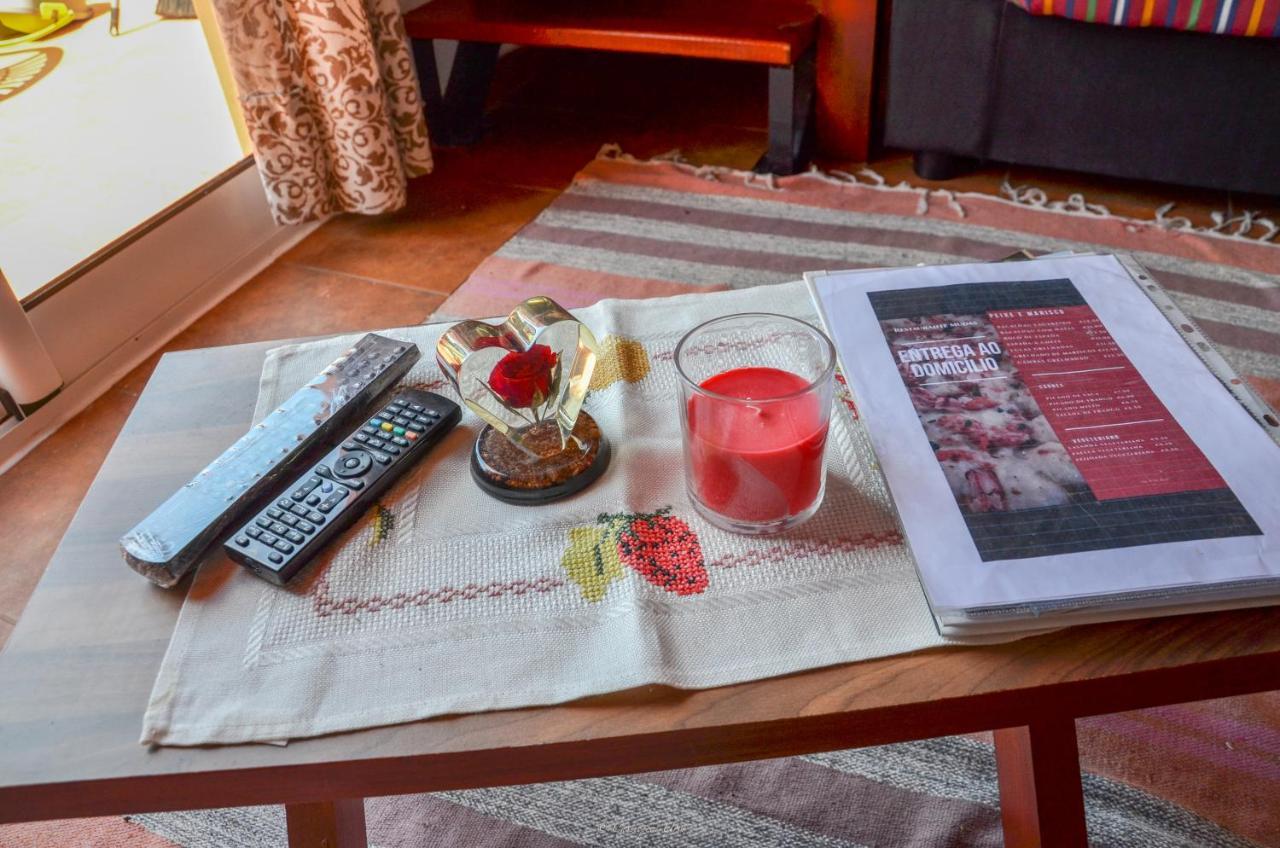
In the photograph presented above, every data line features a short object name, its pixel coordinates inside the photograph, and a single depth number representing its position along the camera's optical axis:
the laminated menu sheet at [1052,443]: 0.54
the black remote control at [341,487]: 0.60
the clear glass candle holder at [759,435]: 0.58
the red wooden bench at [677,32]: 1.61
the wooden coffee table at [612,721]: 0.50
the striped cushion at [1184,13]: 1.31
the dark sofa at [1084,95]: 1.41
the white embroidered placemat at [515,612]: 0.53
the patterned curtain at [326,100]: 1.47
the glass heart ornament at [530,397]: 0.64
